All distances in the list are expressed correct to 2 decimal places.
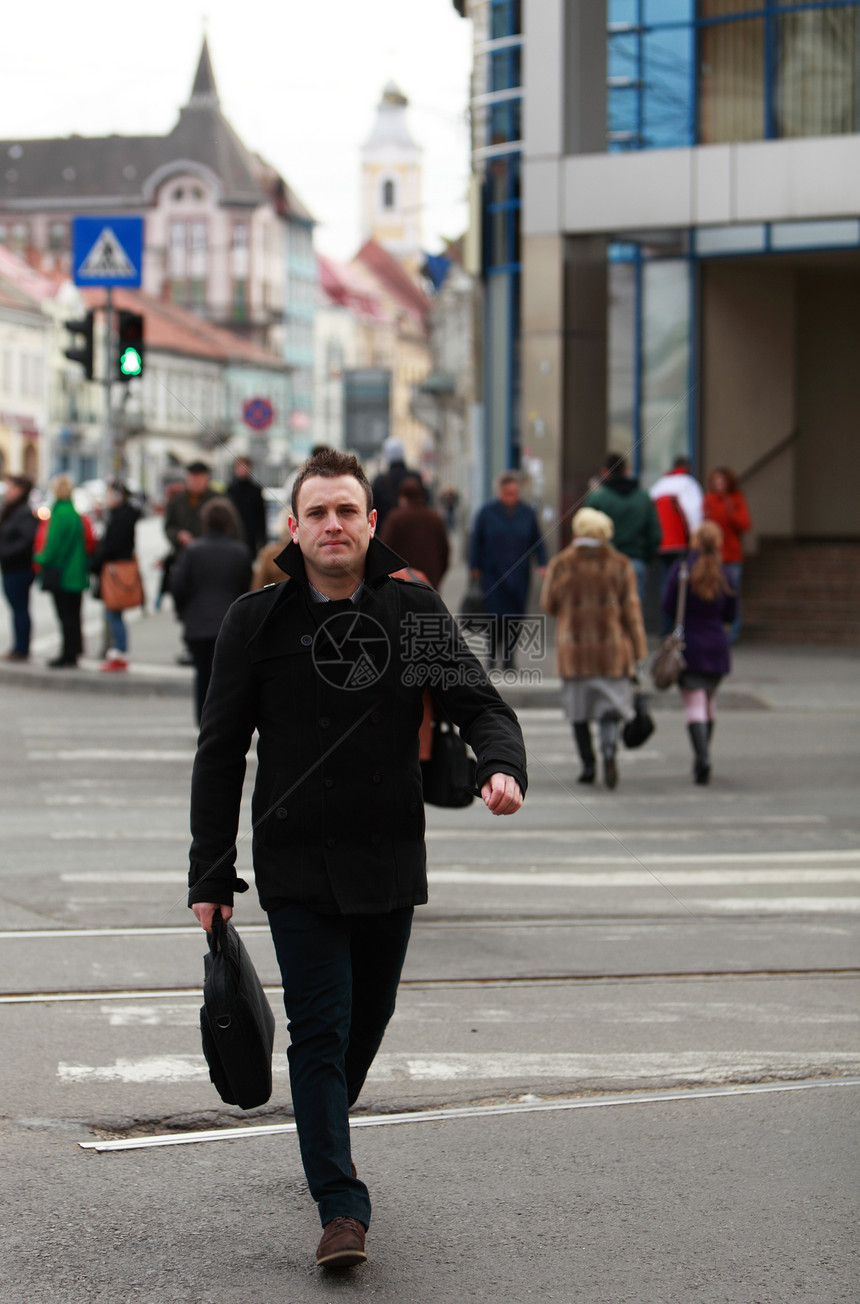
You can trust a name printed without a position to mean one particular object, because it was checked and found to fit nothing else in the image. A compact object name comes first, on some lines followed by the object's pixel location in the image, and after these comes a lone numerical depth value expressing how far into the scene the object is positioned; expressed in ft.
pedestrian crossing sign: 59.21
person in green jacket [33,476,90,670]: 56.44
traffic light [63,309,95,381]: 64.08
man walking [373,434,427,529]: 56.65
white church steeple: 554.87
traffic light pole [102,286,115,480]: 61.62
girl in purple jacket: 36.85
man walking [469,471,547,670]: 43.00
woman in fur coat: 35.91
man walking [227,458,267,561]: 55.57
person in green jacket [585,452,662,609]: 46.91
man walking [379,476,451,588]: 44.93
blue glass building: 66.13
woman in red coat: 62.54
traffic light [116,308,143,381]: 53.52
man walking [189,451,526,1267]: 13.12
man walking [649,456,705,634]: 55.67
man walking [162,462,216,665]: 51.24
